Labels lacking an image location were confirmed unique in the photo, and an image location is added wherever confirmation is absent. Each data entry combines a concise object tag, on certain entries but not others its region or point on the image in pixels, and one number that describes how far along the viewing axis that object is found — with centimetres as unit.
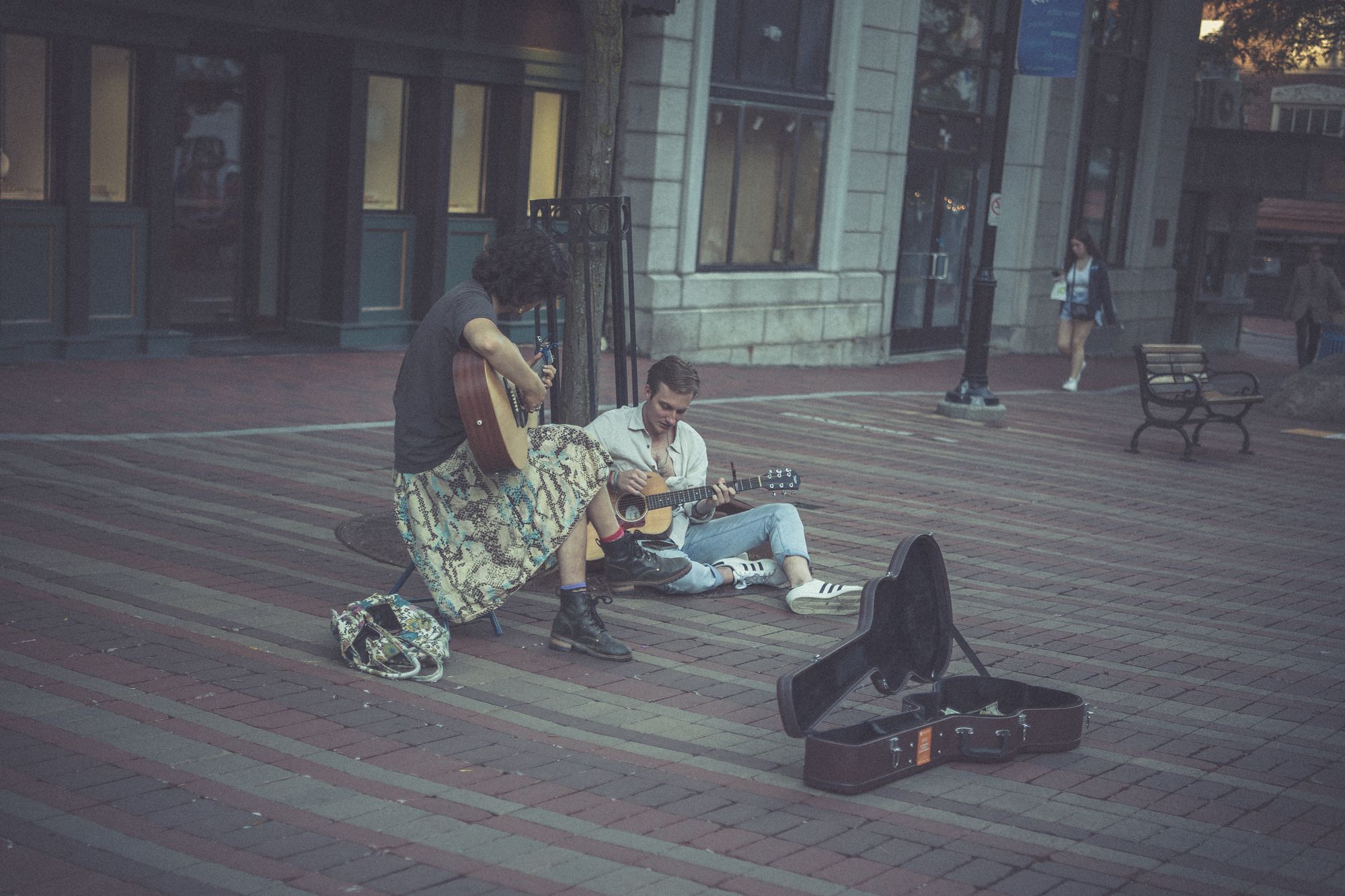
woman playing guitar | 568
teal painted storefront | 1183
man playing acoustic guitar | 658
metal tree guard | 712
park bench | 1311
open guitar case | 470
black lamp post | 1361
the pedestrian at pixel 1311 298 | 2283
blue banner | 1389
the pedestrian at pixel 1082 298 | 1741
